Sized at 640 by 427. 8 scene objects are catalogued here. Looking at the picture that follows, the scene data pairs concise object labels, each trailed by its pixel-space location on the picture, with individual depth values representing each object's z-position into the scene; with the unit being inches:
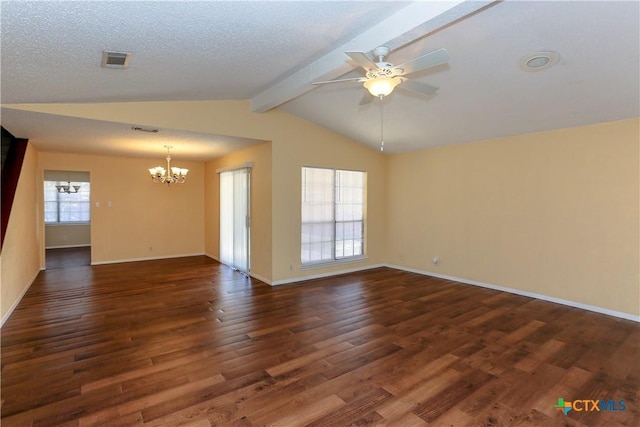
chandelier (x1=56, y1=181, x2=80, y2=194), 386.6
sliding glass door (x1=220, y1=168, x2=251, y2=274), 245.3
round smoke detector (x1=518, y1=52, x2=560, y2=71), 116.0
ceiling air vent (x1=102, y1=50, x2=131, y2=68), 102.7
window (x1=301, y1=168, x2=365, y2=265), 237.6
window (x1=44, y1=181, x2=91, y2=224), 385.1
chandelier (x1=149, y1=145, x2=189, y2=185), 239.3
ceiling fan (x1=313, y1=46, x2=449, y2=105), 93.8
